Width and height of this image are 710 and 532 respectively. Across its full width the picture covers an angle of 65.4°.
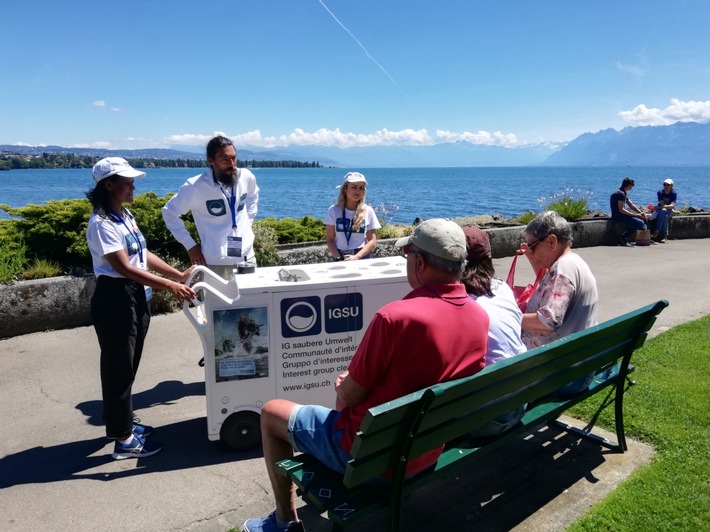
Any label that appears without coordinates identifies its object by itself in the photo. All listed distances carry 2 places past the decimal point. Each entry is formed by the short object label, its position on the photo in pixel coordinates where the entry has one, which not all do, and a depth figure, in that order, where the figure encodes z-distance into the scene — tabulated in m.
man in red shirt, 2.35
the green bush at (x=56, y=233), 7.52
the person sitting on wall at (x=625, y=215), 14.05
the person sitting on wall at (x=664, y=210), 14.78
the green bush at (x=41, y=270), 7.08
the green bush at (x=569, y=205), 14.41
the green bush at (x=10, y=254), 6.77
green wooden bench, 2.26
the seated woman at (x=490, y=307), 3.06
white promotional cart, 3.80
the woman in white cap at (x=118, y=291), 3.71
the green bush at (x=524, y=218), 14.05
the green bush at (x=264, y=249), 8.66
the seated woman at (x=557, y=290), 3.58
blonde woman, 5.54
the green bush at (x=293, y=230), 10.27
